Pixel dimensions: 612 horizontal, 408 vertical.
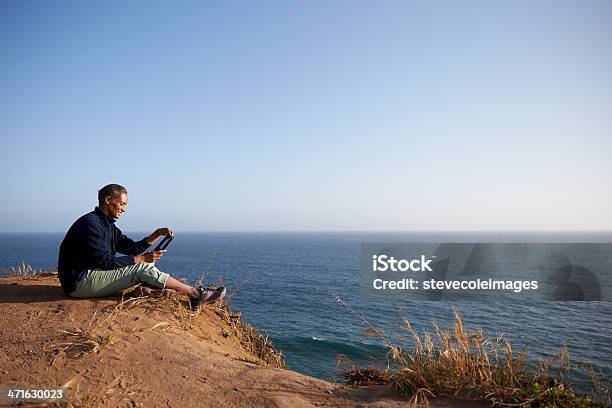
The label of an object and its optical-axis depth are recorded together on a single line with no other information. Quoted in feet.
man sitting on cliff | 21.01
